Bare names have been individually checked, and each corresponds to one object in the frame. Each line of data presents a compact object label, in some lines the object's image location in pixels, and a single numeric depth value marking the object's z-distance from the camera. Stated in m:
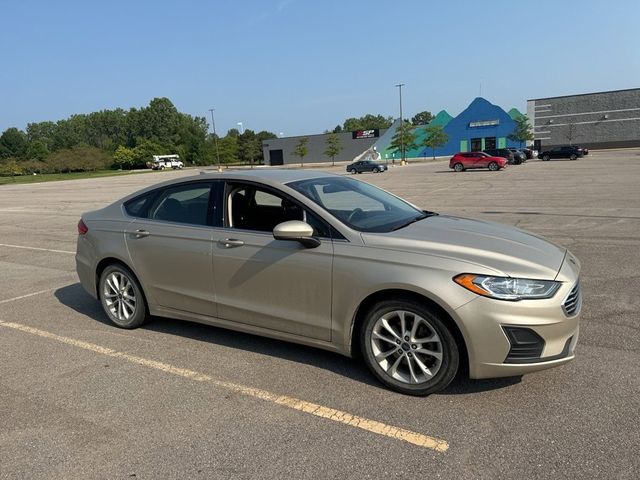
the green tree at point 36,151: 116.66
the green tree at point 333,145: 80.29
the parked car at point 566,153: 46.78
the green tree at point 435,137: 73.31
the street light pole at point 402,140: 69.09
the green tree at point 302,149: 86.12
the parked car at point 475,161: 38.91
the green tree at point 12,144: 132.65
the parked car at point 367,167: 48.25
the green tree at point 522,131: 66.92
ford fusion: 3.08
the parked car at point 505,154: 46.62
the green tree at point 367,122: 151.38
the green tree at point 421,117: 164.25
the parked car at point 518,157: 46.47
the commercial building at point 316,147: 88.00
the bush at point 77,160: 98.12
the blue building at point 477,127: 72.56
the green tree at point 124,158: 114.62
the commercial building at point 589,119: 64.94
